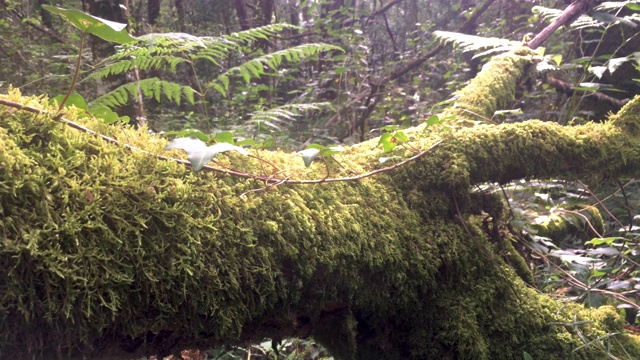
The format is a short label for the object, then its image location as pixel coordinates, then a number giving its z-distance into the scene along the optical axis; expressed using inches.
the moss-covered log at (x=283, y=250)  33.1
